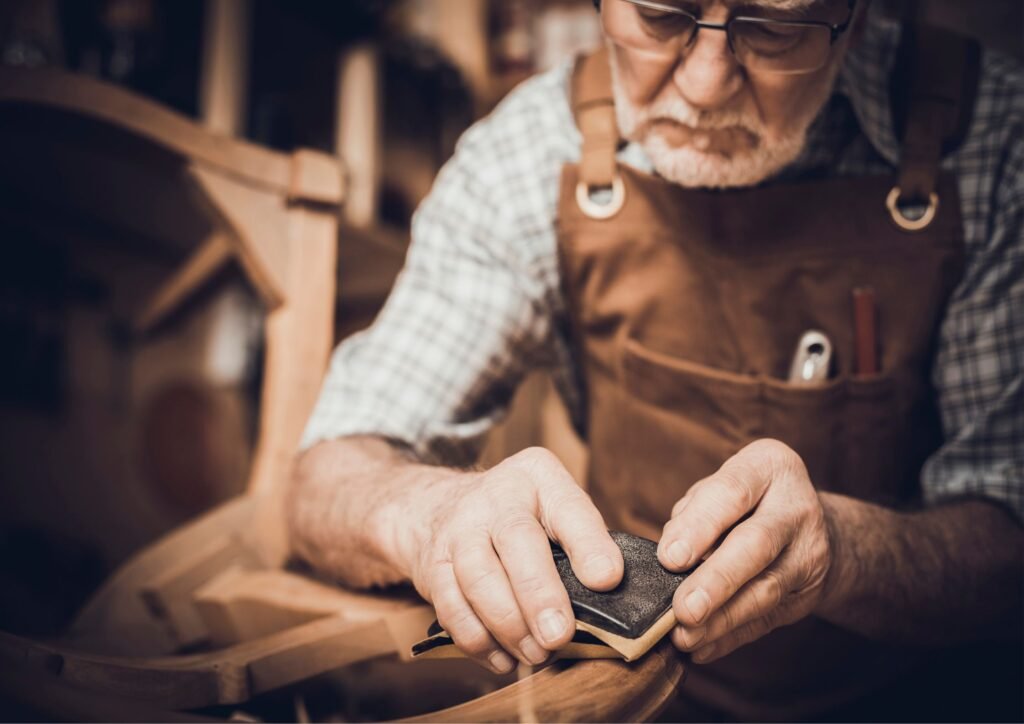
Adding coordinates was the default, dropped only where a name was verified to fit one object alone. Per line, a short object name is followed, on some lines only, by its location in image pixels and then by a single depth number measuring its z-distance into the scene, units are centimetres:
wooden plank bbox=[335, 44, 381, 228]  145
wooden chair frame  41
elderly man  65
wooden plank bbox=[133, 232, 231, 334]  153
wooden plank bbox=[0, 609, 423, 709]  44
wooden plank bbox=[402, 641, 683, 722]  40
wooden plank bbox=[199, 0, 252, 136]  134
